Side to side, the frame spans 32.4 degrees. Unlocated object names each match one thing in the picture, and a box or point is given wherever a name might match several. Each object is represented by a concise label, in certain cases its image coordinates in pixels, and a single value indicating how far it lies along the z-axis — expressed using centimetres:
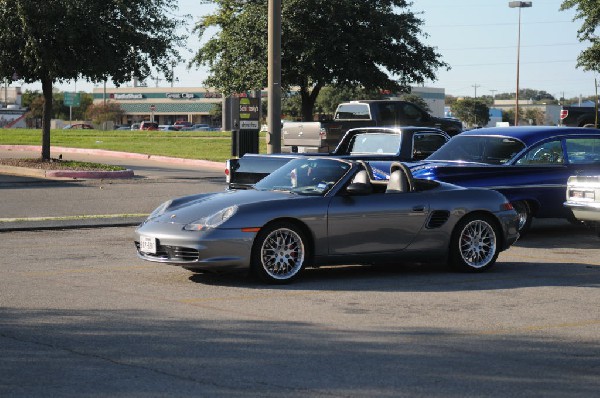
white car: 1403
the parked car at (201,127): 9975
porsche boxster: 1059
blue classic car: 1495
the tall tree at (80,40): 2756
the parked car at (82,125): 9602
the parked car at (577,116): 4416
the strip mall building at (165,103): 16000
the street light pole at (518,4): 5828
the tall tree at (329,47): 3709
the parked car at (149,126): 10008
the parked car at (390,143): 1739
